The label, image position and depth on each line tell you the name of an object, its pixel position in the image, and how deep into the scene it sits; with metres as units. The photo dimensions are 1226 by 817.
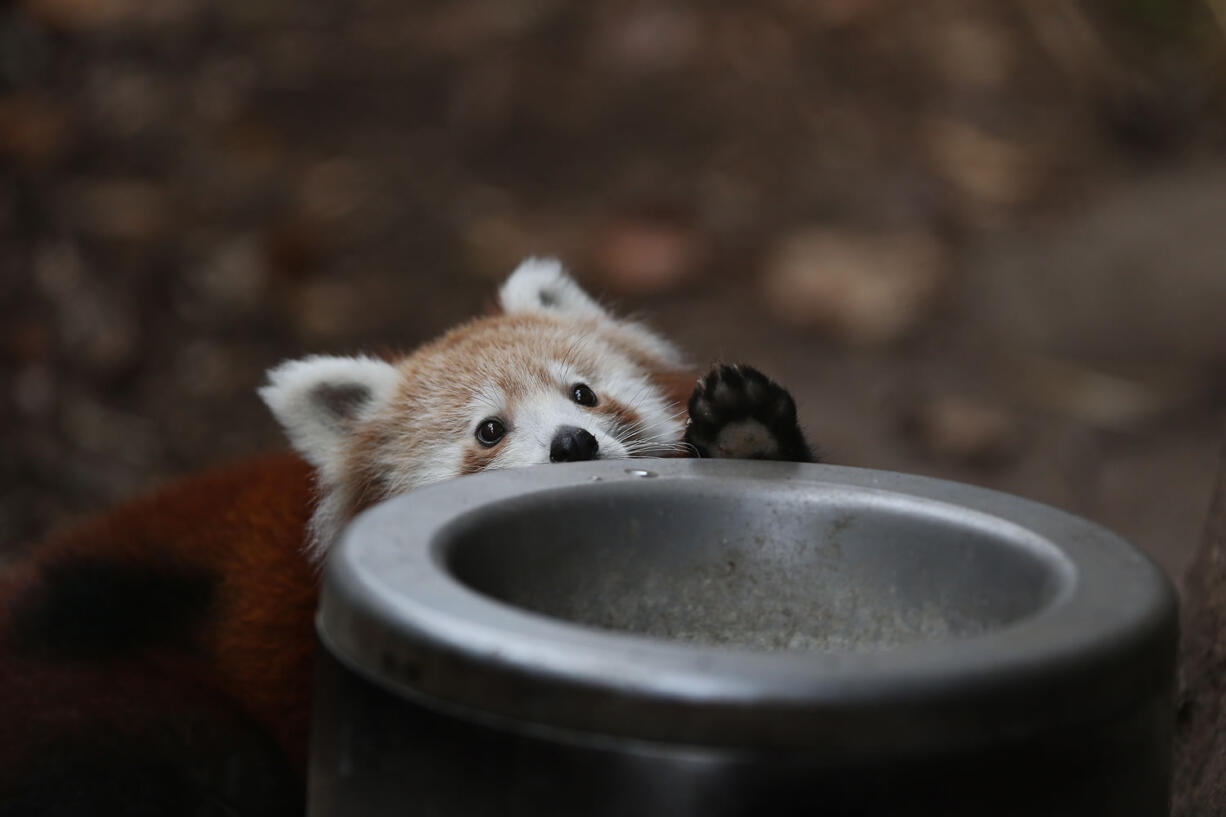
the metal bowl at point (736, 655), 2.01
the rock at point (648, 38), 12.20
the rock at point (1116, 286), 9.79
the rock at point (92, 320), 9.71
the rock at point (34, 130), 11.05
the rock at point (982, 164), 11.23
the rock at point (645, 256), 10.40
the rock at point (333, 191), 10.84
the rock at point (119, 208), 10.42
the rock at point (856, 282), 10.18
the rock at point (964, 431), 8.77
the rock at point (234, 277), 9.98
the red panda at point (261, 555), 3.93
